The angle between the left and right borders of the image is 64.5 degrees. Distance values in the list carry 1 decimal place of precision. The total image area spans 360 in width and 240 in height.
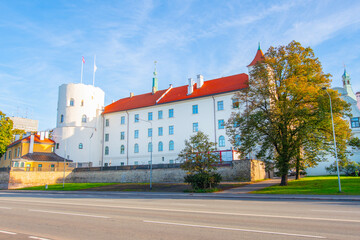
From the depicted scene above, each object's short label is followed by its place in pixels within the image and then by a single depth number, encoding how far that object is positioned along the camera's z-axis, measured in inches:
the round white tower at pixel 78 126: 2260.1
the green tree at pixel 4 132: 2087.8
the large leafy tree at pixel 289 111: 1034.7
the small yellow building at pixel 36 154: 1950.1
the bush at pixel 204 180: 1049.5
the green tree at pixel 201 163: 1055.0
